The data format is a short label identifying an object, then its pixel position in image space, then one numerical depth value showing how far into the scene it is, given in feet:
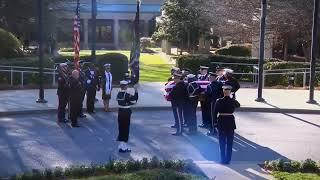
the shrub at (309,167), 33.40
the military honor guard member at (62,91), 52.42
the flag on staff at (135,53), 81.61
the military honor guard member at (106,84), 57.82
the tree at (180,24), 156.25
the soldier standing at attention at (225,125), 36.32
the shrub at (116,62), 85.66
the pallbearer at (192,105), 47.62
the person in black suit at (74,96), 50.61
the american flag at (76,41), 63.08
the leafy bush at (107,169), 30.07
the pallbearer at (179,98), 46.55
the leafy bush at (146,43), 218.09
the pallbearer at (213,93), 46.85
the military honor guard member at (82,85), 53.68
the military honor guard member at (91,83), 57.67
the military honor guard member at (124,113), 39.96
